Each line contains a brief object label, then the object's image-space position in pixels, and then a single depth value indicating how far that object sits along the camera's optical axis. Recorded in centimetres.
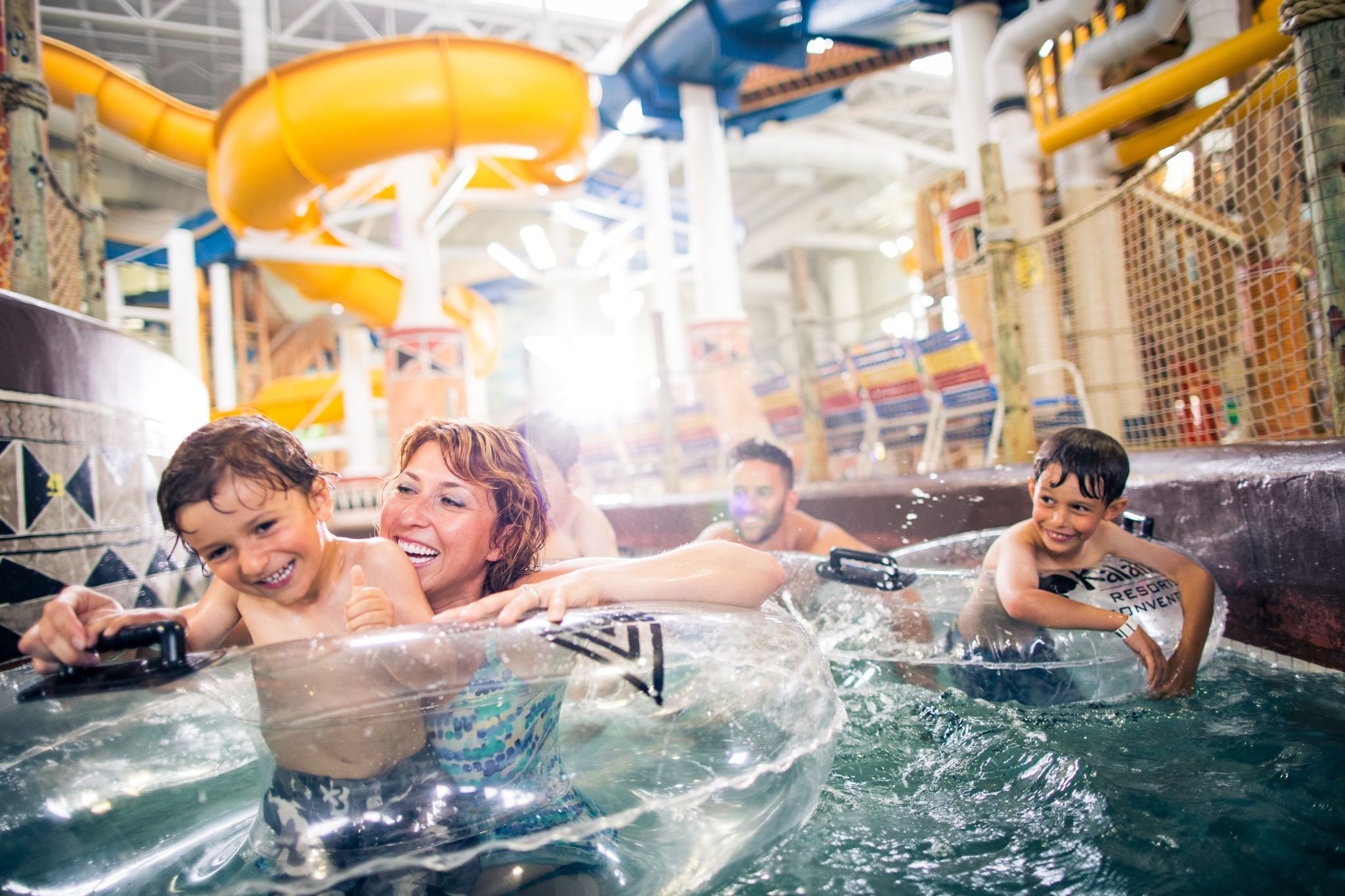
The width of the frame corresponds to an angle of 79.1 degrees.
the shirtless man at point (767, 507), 364
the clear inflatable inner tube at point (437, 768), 136
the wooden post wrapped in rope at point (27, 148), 266
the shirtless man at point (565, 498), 347
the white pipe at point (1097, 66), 710
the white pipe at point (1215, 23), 673
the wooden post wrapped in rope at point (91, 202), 365
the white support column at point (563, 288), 1359
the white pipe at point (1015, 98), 707
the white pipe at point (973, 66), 770
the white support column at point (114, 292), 746
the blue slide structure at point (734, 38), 808
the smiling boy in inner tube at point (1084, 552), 220
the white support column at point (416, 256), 829
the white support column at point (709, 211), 902
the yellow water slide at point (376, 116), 603
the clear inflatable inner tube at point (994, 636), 225
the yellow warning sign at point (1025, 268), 461
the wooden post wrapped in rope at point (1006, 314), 436
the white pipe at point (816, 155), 1277
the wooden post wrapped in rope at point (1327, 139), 229
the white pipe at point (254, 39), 766
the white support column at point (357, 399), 945
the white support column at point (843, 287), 1867
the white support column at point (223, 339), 1014
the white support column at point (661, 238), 1066
